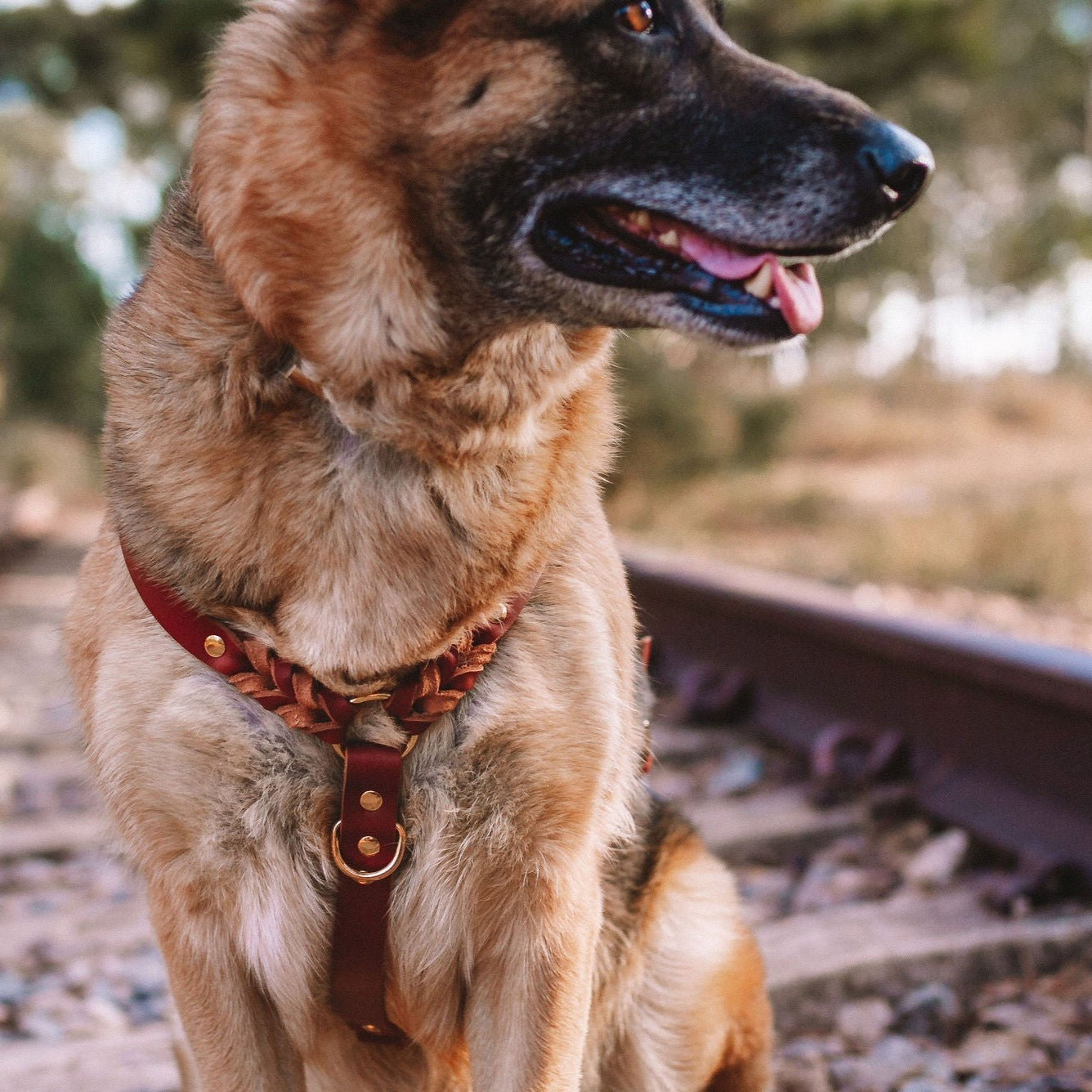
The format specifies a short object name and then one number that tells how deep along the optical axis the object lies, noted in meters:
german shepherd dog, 0.78
